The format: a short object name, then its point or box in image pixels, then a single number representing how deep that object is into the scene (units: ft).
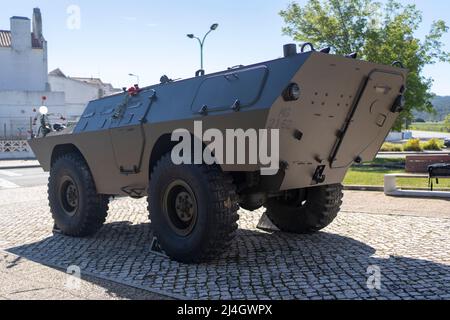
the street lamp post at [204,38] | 74.23
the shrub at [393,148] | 97.55
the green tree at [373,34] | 75.61
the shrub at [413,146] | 94.73
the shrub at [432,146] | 97.38
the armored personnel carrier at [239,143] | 15.64
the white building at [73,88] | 149.18
